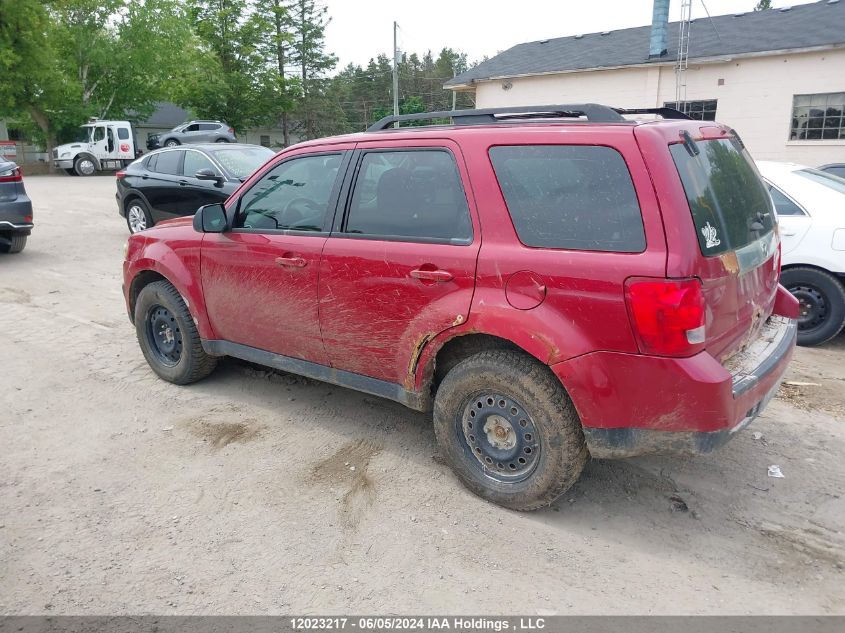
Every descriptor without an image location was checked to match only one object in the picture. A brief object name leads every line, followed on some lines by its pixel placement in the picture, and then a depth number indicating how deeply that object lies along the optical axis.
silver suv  25.27
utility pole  28.30
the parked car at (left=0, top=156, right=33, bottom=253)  9.37
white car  5.72
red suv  2.78
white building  17.44
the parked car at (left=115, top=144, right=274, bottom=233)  9.84
